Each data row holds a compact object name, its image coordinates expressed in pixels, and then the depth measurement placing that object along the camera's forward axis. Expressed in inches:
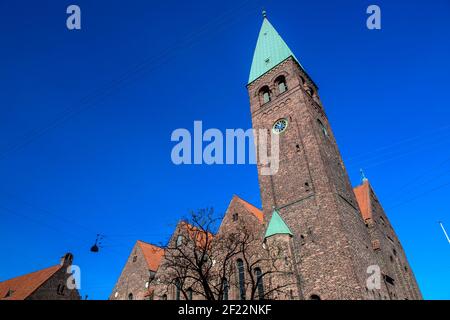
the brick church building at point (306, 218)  716.7
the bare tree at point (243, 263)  772.6
